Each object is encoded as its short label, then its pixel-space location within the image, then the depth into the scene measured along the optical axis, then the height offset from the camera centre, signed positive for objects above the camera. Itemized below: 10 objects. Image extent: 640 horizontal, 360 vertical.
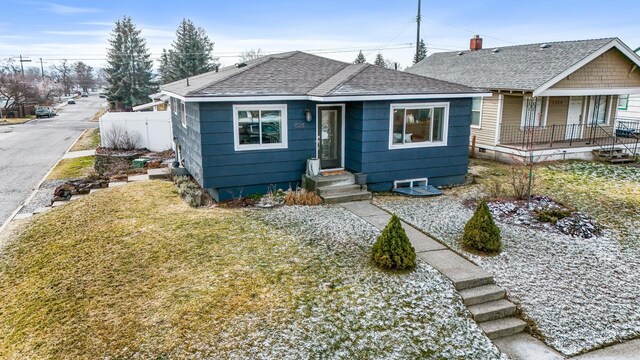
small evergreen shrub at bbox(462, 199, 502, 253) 8.06 -2.56
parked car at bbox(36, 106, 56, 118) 47.16 -1.77
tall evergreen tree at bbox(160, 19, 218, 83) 41.59 +4.33
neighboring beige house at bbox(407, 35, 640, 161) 17.22 +0.06
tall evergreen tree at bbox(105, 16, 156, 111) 43.00 +2.89
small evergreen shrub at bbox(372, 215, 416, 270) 7.18 -2.57
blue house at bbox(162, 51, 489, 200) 11.20 -0.80
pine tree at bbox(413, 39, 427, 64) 52.76 +6.08
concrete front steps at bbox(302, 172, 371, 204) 11.46 -2.48
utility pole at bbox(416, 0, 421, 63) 29.20 +4.28
